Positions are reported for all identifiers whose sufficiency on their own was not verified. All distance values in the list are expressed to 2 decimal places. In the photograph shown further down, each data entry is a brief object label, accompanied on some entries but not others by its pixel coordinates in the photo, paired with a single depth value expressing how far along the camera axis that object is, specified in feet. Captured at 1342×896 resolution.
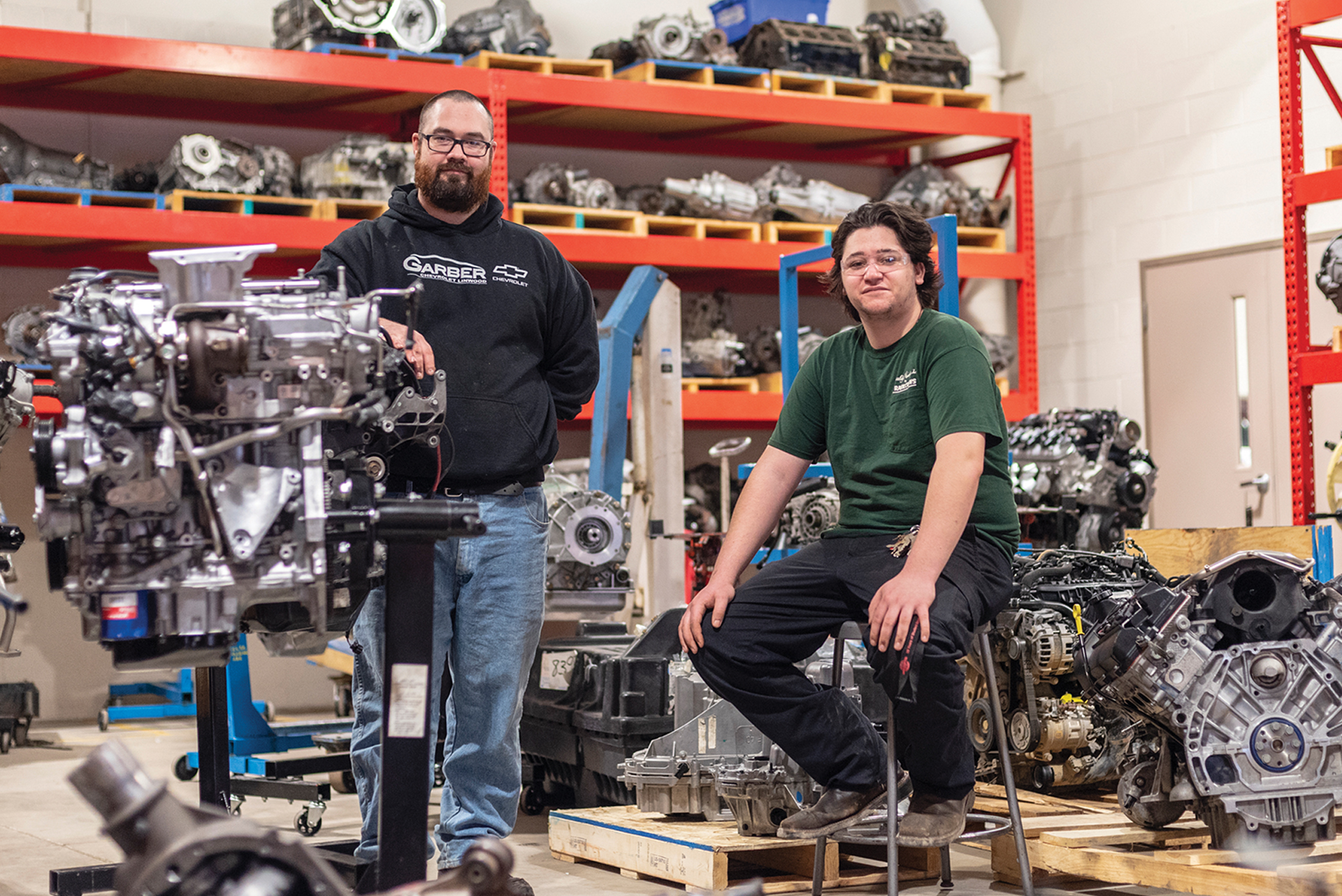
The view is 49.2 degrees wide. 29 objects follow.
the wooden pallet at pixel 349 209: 24.99
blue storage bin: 29.63
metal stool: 10.58
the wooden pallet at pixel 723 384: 27.66
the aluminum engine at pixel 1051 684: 14.21
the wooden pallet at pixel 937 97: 30.42
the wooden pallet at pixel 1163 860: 10.34
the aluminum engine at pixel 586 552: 17.94
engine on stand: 8.21
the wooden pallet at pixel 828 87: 29.43
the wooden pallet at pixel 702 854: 12.57
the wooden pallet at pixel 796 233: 28.68
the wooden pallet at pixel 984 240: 30.73
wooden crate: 16.81
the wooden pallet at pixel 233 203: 24.09
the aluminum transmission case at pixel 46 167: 23.72
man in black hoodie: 10.64
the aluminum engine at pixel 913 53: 30.35
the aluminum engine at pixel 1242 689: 11.17
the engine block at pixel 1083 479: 20.21
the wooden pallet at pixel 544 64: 26.81
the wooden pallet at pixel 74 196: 23.29
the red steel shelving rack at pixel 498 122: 23.89
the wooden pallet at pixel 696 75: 28.04
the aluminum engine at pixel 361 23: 25.61
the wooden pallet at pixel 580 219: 26.50
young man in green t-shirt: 10.59
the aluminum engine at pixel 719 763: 12.74
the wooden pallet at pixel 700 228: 27.99
